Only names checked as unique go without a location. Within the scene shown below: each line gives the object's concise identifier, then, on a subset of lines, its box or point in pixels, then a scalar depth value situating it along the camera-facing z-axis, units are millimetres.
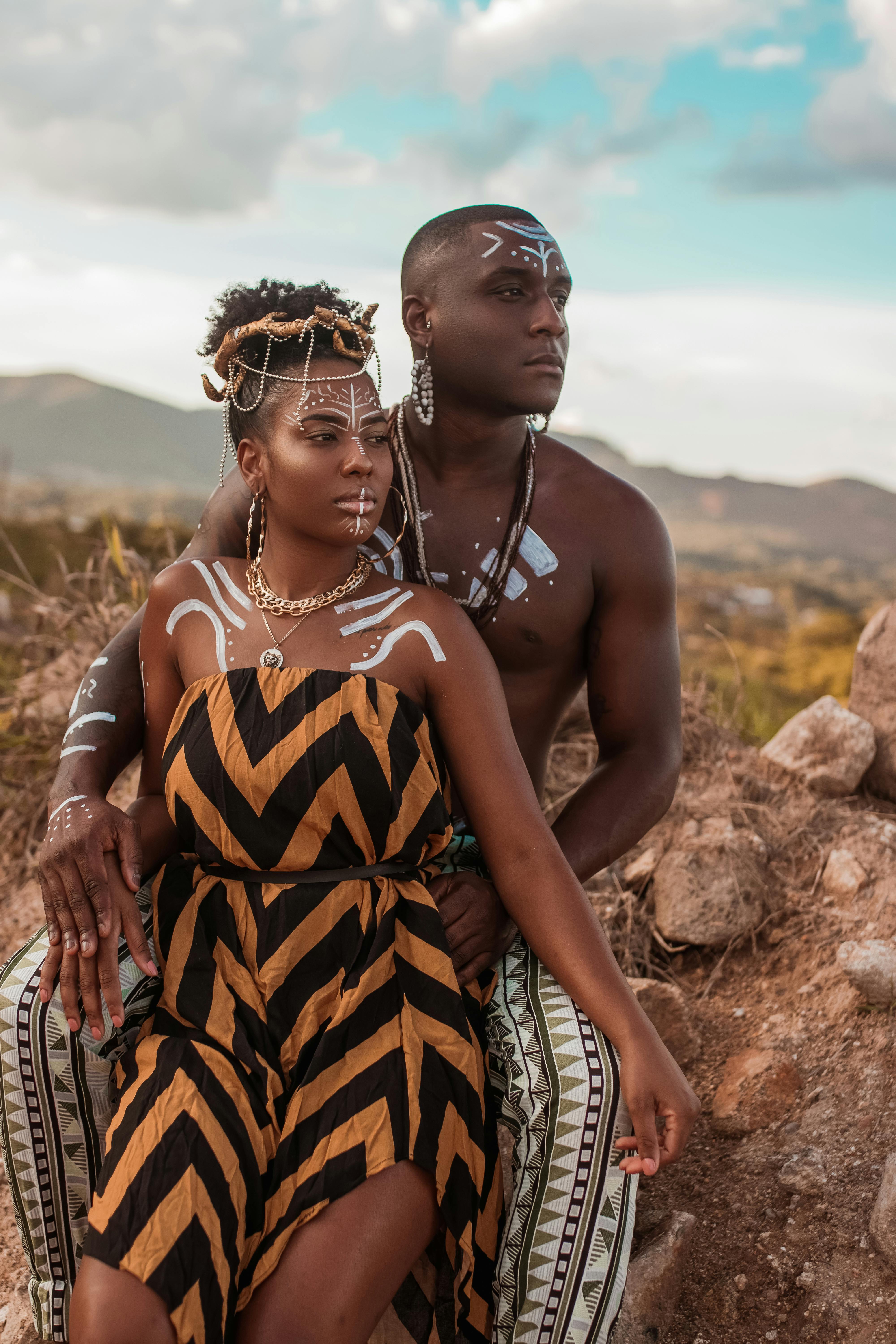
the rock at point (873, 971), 2586
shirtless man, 1928
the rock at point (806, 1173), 2213
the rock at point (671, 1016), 2729
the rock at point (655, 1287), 2041
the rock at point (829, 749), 3543
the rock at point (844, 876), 3072
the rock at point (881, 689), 3561
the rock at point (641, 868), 3307
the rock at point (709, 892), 3074
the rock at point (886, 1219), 2002
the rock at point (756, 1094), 2475
